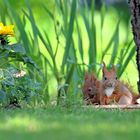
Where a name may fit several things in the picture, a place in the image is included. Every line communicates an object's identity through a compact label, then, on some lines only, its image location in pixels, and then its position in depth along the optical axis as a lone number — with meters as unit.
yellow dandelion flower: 11.29
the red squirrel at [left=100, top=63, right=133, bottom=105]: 12.15
